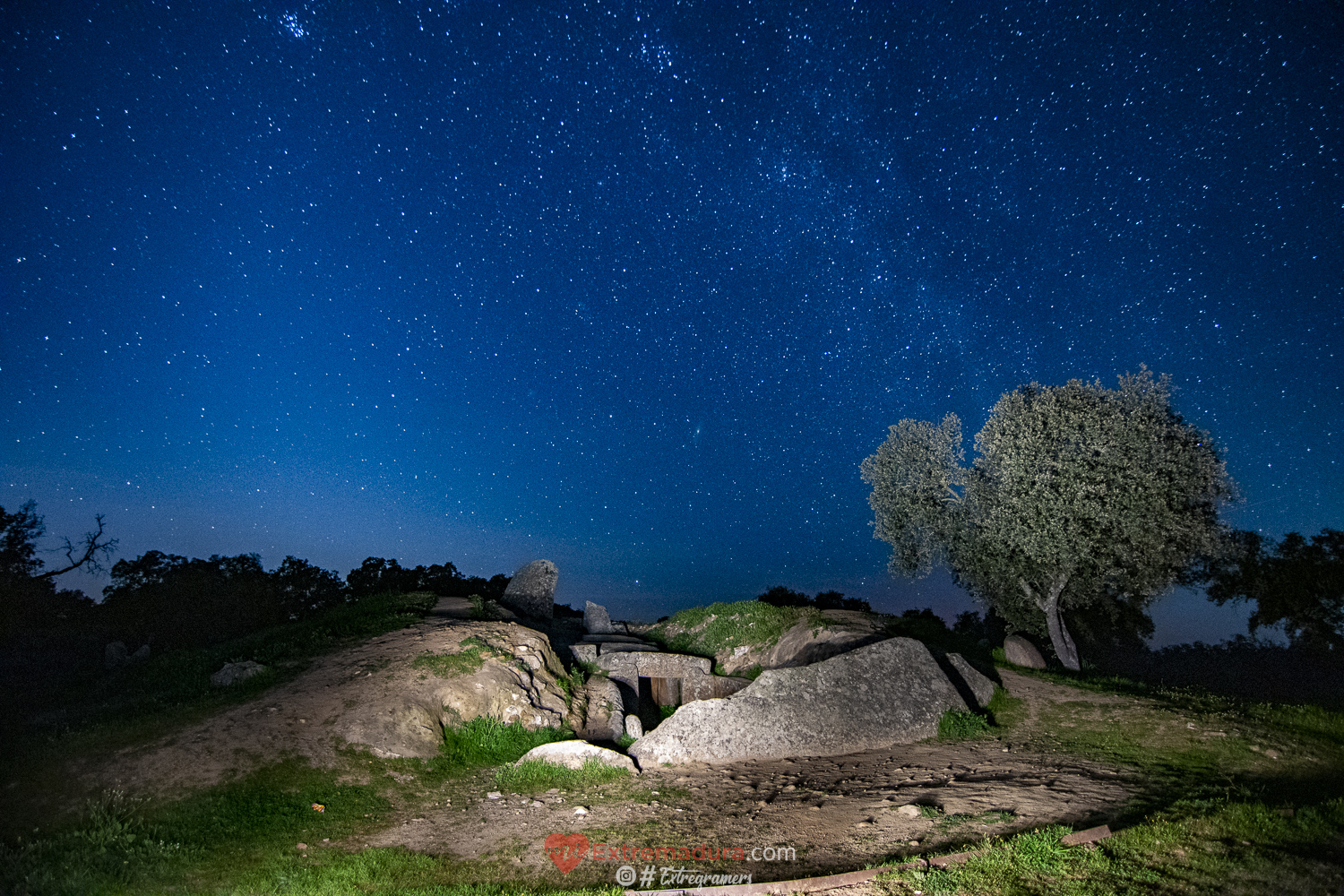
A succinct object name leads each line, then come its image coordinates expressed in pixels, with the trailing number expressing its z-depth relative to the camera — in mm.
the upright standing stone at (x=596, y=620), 29359
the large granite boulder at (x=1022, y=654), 22391
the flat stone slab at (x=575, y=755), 12352
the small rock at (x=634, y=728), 15398
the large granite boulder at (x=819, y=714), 13281
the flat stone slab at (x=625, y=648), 22259
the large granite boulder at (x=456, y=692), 13305
